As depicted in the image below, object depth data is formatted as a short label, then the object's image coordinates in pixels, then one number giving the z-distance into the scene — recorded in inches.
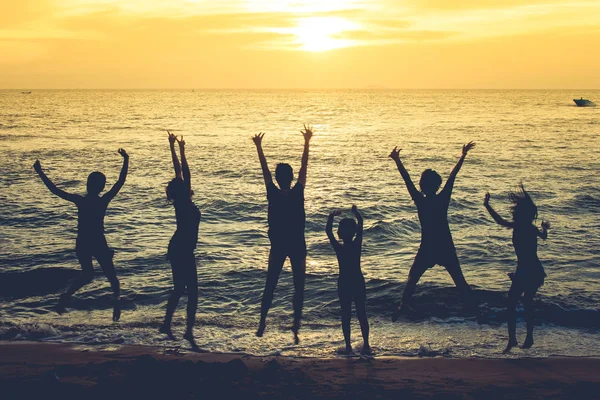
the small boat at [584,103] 4148.6
